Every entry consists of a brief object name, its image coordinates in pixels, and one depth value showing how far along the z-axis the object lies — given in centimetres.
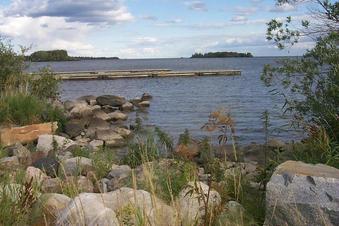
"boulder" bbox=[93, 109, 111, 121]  3005
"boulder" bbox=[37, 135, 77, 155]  1457
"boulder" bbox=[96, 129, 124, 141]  2087
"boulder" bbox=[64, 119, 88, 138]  2127
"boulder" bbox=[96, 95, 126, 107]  3706
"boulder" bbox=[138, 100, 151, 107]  3887
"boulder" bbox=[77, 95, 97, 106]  3788
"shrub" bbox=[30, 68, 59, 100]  2106
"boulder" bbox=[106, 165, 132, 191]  844
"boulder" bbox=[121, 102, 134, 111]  3684
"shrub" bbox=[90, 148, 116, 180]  1042
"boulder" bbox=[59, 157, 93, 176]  1027
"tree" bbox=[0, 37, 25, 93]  2041
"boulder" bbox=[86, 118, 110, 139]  2282
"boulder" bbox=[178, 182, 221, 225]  502
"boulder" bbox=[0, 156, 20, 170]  785
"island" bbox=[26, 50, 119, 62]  13990
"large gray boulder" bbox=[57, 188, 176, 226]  465
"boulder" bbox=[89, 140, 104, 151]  1929
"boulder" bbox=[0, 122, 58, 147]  1625
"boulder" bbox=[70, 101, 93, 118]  3004
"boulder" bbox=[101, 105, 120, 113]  3599
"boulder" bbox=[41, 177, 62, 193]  742
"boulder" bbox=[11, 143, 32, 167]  1196
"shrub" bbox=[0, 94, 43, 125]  1695
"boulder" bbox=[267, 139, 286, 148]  1495
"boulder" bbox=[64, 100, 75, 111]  3121
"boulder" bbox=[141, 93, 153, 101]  4205
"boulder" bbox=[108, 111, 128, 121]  3095
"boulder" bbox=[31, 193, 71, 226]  567
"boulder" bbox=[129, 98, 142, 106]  3990
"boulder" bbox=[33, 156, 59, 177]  1063
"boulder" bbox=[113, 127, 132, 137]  2164
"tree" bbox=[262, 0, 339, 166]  961
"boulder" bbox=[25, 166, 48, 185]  761
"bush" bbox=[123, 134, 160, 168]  1123
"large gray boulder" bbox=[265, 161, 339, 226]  543
